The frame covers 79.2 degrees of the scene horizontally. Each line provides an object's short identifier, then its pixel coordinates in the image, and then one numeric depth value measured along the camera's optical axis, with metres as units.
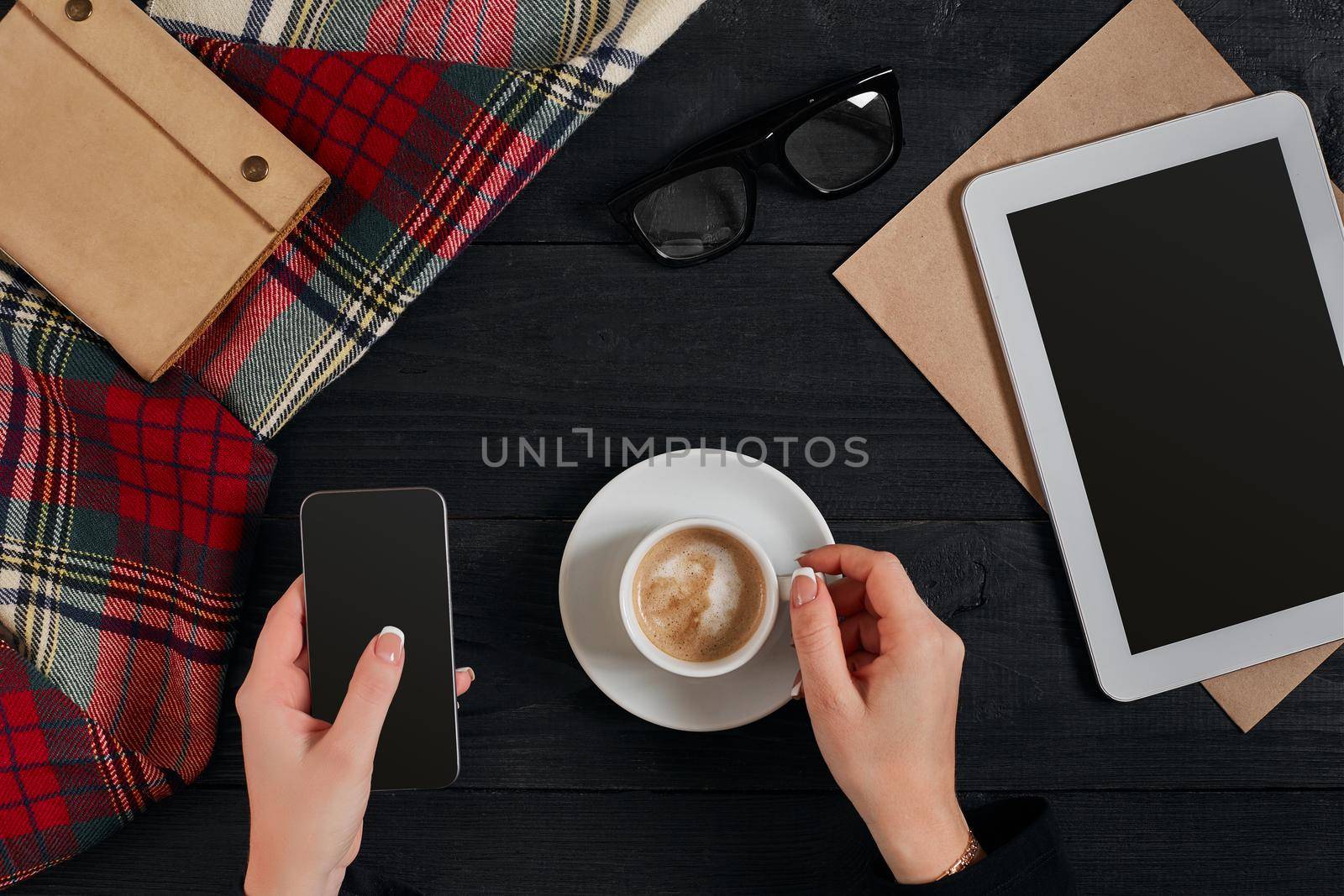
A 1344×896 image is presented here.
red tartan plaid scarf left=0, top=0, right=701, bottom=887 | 0.70
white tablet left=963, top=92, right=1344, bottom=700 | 0.74
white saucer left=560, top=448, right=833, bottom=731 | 0.69
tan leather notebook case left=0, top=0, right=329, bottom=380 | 0.66
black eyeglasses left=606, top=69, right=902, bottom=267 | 0.73
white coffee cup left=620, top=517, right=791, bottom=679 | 0.63
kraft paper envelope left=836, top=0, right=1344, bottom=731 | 0.75
